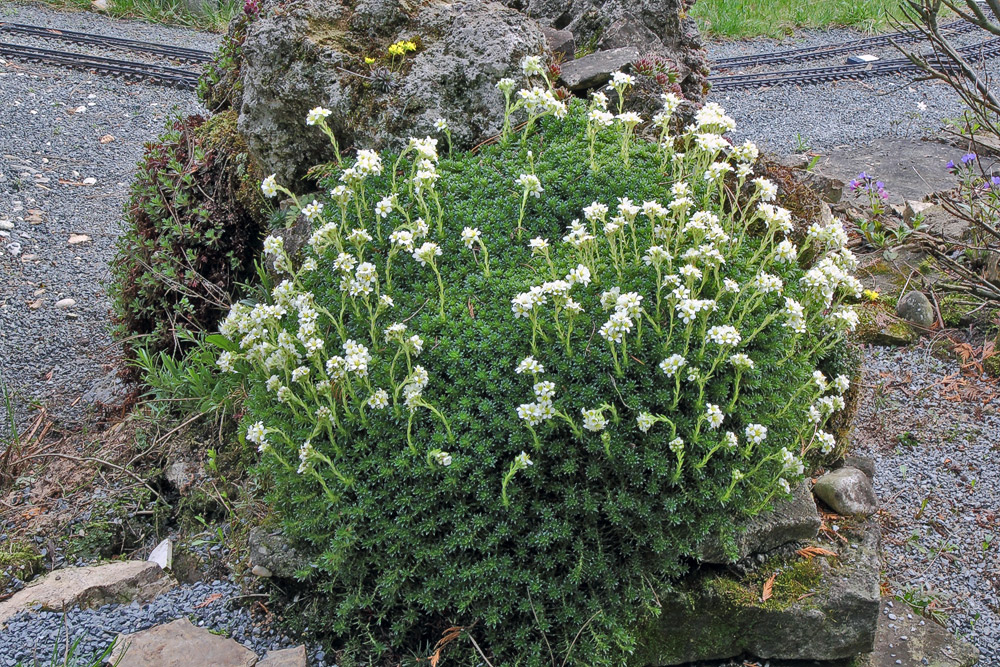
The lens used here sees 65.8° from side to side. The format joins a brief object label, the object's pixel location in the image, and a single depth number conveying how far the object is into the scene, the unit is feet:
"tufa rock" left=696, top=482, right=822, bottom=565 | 9.87
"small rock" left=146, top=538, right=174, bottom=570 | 11.12
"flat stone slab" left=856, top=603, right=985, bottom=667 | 9.94
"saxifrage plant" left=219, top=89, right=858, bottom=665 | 8.89
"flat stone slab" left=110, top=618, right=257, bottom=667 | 8.69
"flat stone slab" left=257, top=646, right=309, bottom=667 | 8.80
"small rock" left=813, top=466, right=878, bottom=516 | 11.00
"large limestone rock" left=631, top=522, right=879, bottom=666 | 9.50
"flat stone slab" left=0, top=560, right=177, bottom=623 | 9.89
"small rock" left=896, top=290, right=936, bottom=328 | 16.61
